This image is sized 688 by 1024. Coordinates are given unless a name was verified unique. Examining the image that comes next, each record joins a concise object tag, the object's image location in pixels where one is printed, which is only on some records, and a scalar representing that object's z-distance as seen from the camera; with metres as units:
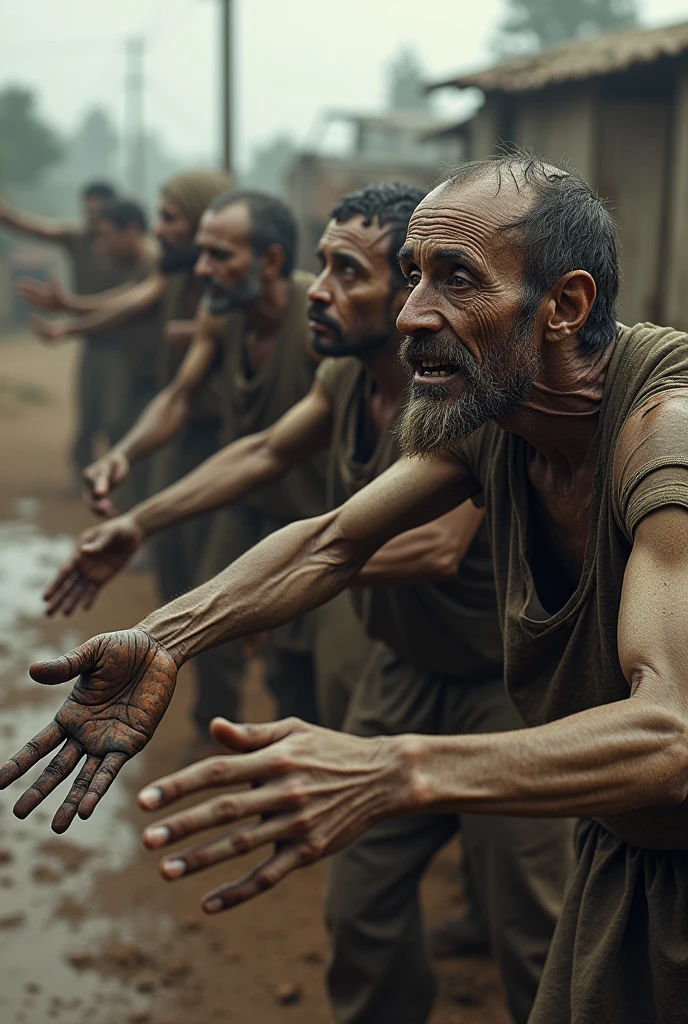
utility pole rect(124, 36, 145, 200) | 40.06
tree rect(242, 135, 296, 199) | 83.50
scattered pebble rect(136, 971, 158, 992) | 3.50
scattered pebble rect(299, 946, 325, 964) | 3.68
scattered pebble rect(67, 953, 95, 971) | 3.62
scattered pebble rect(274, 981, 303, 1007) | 3.46
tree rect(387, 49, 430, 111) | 65.12
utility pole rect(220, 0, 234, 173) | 11.08
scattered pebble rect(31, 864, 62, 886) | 4.11
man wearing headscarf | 5.69
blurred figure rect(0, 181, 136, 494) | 8.79
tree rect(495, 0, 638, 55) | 39.25
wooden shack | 7.87
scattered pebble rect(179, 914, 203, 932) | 3.84
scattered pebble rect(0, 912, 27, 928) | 3.82
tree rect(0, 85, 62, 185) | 30.09
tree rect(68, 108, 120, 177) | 100.61
